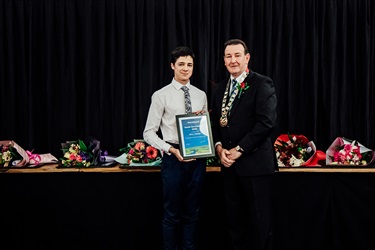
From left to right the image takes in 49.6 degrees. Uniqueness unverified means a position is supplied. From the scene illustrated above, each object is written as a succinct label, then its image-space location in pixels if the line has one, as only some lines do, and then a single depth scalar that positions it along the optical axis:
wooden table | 3.16
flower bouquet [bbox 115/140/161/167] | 3.29
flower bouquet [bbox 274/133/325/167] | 3.25
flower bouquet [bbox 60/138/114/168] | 3.30
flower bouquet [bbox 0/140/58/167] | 3.34
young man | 2.80
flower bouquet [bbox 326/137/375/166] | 3.24
